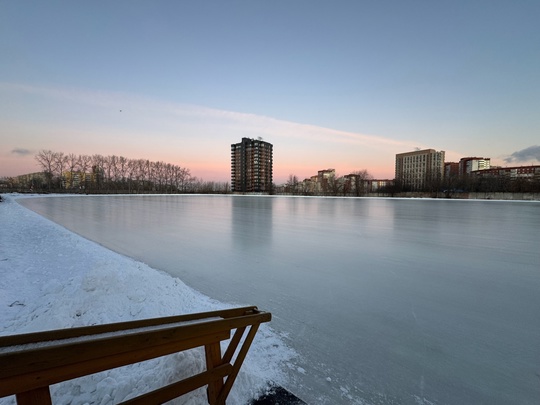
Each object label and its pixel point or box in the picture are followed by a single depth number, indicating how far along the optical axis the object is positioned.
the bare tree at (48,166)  75.19
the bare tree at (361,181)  76.56
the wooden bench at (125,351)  1.03
